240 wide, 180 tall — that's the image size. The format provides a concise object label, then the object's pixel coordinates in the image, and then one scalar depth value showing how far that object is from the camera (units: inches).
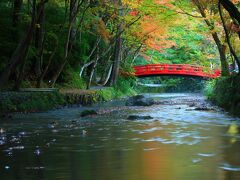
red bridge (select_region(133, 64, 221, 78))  1583.4
